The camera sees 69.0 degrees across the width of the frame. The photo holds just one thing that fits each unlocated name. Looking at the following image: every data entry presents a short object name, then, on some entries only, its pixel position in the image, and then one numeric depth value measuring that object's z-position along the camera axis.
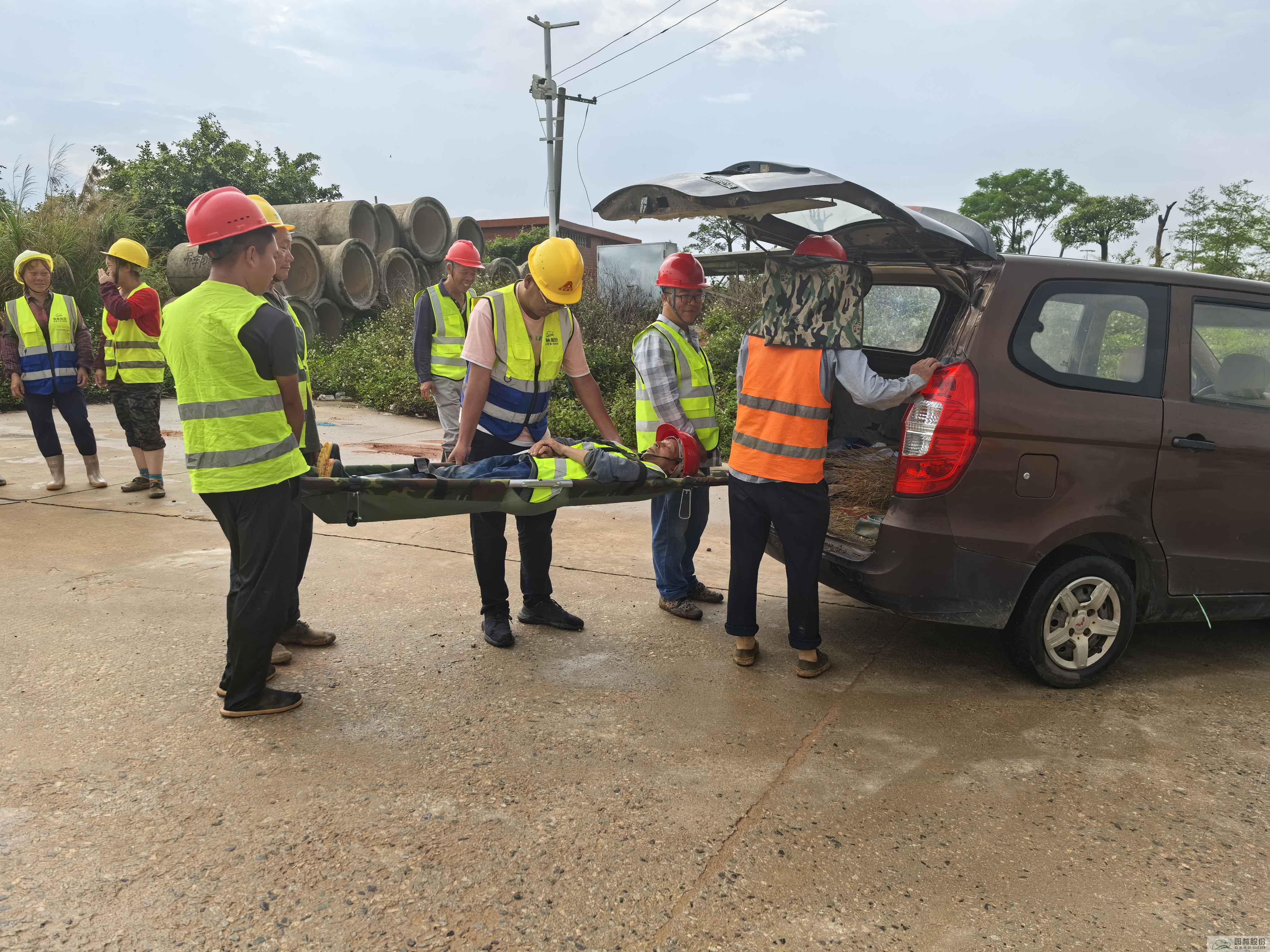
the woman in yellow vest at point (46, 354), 6.63
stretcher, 3.20
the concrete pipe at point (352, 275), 15.91
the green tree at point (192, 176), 20.22
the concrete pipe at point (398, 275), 17.12
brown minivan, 3.26
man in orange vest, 3.37
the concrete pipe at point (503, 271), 15.34
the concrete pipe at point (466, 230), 19.25
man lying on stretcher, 3.56
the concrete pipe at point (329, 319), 15.99
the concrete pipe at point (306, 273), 15.76
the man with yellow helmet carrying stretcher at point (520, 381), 3.76
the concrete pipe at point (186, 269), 15.88
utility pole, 21.03
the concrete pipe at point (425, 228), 18.09
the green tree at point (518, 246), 36.59
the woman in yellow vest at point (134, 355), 6.32
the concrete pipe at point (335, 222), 16.73
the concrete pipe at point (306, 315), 14.81
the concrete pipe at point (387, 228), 17.84
